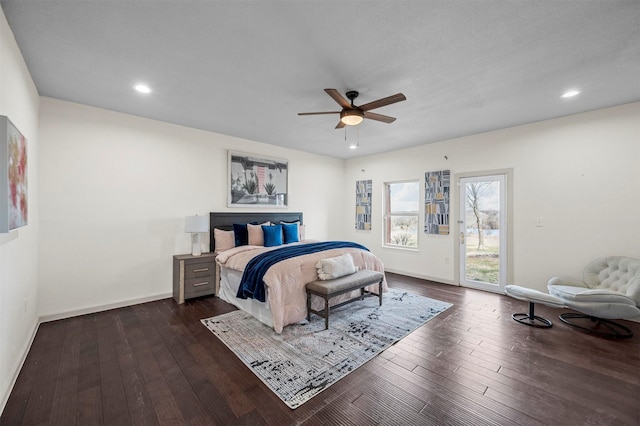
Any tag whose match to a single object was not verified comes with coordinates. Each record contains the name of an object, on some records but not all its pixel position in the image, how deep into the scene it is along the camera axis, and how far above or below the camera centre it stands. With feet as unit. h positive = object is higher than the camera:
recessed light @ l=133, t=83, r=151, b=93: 9.45 +4.57
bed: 9.98 -2.30
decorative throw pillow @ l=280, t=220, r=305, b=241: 17.61 -1.23
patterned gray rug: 7.00 -4.36
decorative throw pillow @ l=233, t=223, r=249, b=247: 14.66 -1.17
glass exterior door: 14.40 -1.15
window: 18.34 -0.10
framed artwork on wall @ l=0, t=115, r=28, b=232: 5.85 +0.91
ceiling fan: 8.23 +3.55
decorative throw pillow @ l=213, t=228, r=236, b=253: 14.19 -1.44
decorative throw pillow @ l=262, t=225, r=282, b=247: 14.92 -1.30
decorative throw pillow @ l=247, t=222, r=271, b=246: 14.85 -1.23
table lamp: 13.02 -0.73
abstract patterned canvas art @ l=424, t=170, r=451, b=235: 16.31 +0.66
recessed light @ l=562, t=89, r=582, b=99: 9.77 +4.46
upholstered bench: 9.97 -2.92
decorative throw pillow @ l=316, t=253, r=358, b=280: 10.84 -2.30
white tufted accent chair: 9.06 -2.97
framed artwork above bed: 15.79 +2.06
